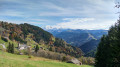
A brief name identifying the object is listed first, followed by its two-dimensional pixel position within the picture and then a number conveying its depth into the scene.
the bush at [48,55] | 124.68
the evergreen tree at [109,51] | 26.67
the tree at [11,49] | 110.95
